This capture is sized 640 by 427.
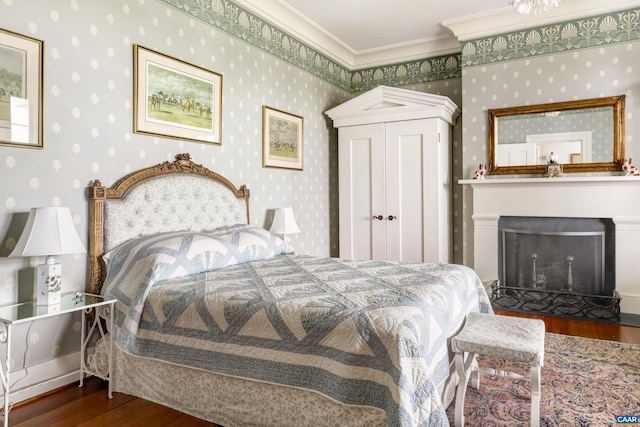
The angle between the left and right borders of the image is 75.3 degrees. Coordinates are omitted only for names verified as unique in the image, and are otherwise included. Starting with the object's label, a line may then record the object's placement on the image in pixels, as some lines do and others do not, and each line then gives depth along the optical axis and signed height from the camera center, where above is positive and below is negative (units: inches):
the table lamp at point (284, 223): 150.6 -2.9
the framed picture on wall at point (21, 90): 82.5 +25.8
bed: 60.5 -18.4
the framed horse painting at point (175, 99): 109.7 +33.7
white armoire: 169.3 +17.4
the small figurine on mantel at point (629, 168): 141.3 +15.8
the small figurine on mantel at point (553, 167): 152.9 +17.5
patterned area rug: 79.0 -38.2
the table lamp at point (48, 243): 78.0 -5.3
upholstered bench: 71.4 -23.1
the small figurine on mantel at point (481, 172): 166.6 +17.2
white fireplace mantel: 142.6 +2.8
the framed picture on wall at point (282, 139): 154.9 +30.1
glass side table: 71.4 -18.6
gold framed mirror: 146.8 +29.3
